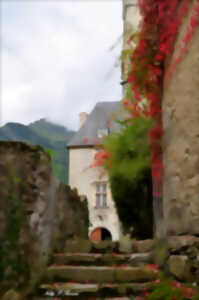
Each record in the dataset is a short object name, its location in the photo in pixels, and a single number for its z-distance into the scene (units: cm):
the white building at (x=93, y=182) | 1536
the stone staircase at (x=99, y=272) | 291
